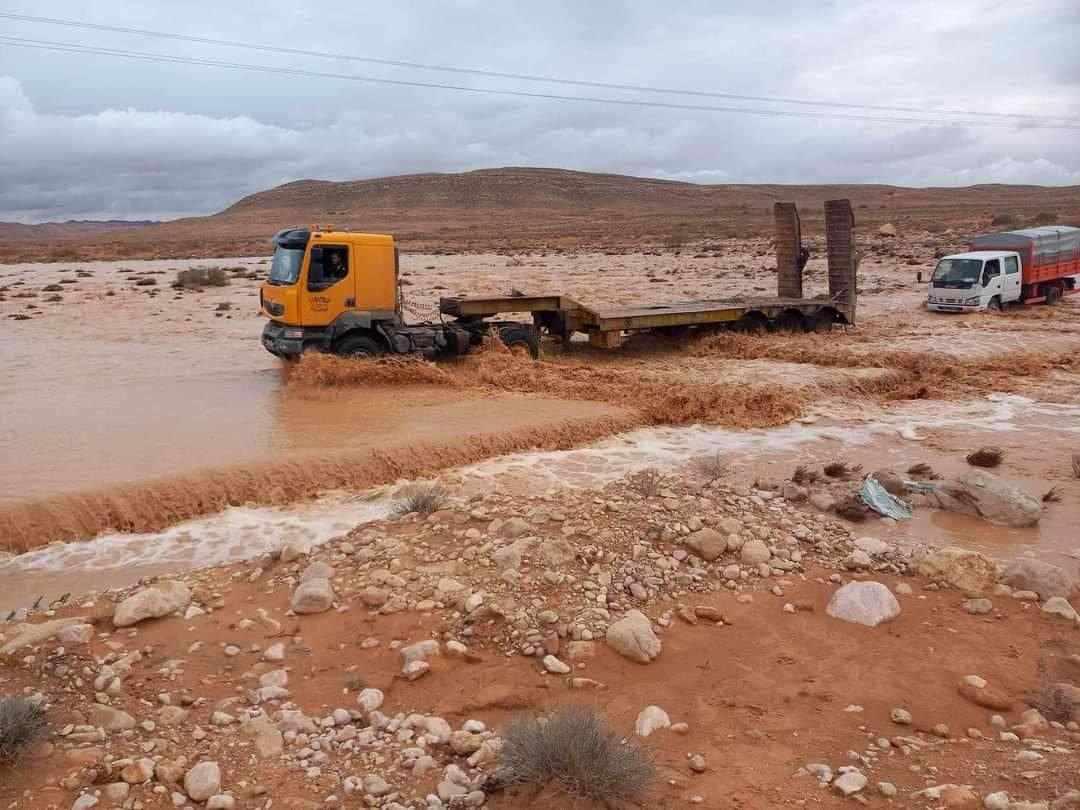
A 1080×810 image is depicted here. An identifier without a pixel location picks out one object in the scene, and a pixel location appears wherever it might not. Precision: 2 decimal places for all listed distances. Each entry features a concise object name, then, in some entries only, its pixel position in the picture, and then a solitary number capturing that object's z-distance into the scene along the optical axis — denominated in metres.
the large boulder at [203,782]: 4.04
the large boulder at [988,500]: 8.46
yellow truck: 14.12
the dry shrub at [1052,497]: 9.09
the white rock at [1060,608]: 6.12
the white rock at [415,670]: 5.25
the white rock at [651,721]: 4.70
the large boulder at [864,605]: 6.08
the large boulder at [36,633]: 5.34
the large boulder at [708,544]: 6.94
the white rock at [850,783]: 4.00
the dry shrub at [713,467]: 9.59
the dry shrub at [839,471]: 9.76
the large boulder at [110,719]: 4.58
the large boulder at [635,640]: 5.50
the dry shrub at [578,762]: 3.88
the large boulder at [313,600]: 6.16
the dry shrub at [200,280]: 32.56
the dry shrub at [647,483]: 8.41
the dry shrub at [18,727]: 4.14
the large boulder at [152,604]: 5.90
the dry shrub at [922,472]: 9.88
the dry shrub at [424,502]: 8.12
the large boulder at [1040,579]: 6.46
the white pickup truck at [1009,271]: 23.52
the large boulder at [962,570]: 6.55
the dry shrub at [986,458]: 10.61
